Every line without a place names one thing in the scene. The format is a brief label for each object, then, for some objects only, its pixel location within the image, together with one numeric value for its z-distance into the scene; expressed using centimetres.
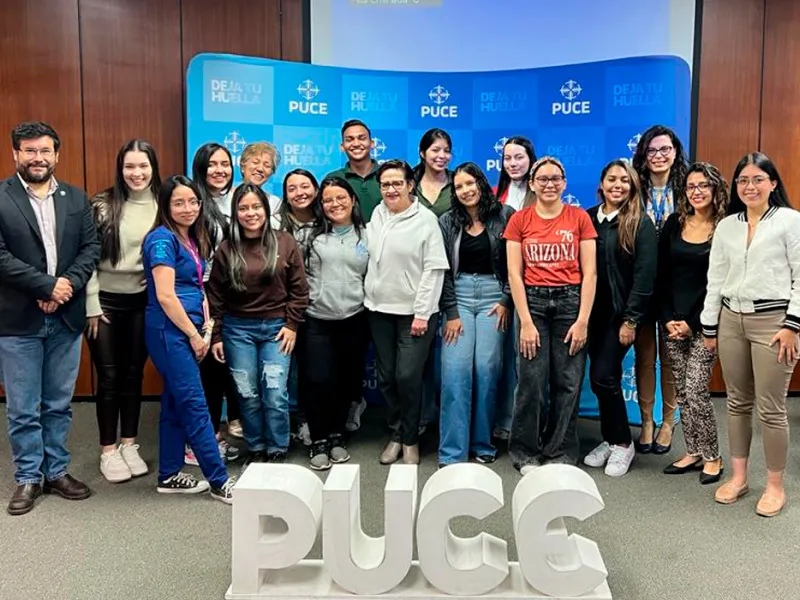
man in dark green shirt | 360
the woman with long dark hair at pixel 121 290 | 292
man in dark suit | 266
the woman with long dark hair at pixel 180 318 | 266
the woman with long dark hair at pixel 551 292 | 300
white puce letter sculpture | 204
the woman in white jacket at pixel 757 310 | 259
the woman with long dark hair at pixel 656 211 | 329
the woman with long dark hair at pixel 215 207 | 317
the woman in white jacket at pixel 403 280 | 313
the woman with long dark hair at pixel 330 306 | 323
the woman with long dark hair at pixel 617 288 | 312
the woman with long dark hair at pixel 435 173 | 342
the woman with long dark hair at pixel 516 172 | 347
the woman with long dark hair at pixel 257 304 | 300
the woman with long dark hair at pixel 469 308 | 322
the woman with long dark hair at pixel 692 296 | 300
